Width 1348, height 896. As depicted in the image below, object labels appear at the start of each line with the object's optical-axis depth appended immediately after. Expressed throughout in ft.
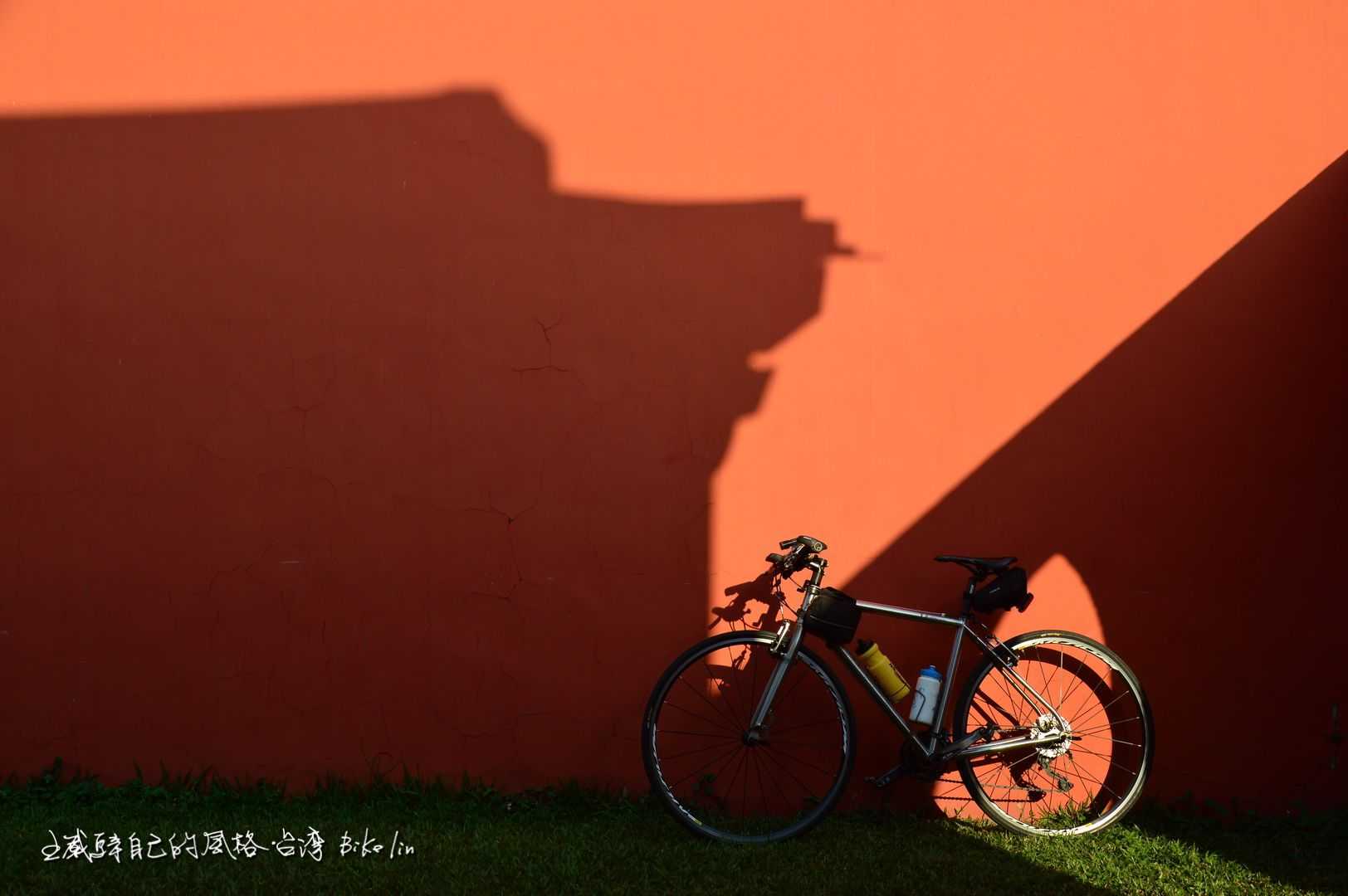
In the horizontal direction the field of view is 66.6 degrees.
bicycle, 12.26
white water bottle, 12.39
